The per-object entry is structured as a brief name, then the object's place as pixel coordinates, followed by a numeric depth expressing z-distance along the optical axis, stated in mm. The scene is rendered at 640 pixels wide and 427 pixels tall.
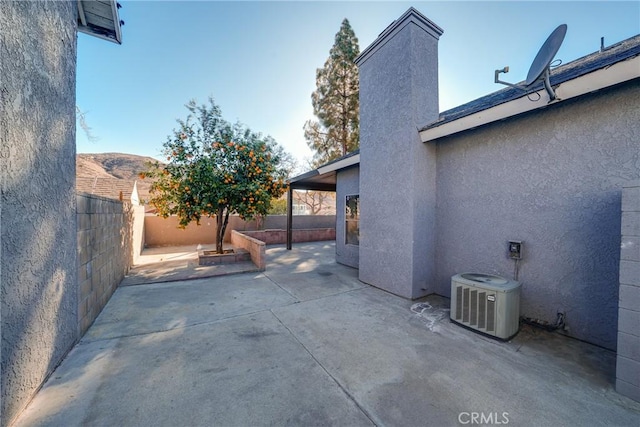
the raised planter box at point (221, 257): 7211
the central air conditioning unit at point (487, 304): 3010
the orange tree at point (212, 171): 6820
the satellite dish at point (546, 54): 2656
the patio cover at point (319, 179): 6578
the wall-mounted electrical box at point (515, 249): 3547
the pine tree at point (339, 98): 14578
